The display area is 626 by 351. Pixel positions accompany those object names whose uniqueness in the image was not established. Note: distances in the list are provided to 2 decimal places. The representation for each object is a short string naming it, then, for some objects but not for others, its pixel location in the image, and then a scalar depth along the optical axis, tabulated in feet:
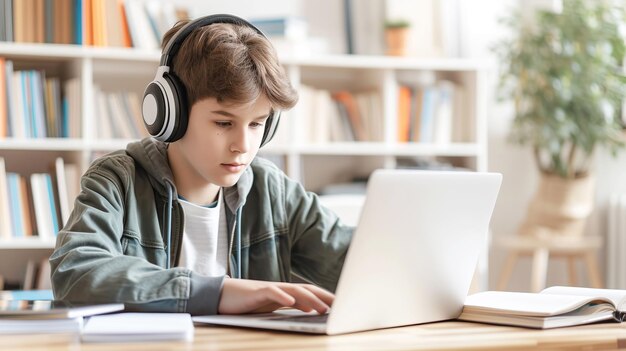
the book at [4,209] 10.44
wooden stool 12.31
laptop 4.39
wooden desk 4.17
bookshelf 10.69
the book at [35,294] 6.82
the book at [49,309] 4.37
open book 4.73
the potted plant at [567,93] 12.49
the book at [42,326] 4.30
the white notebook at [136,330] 4.20
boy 4.72
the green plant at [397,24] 12.17
